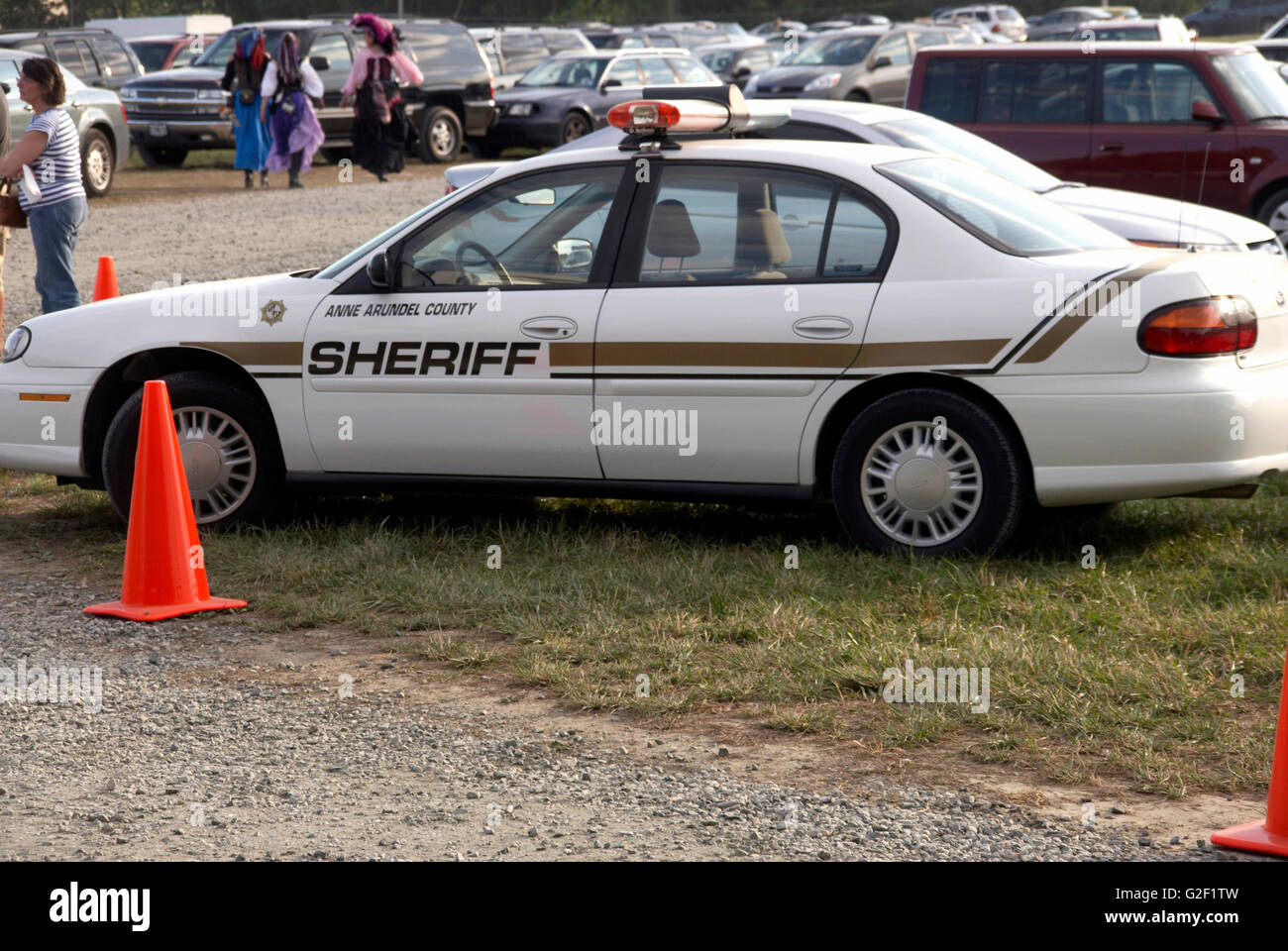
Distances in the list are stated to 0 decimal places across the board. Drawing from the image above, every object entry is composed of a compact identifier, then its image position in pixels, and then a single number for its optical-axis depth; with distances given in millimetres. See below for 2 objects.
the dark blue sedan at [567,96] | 24797
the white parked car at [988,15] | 52219
